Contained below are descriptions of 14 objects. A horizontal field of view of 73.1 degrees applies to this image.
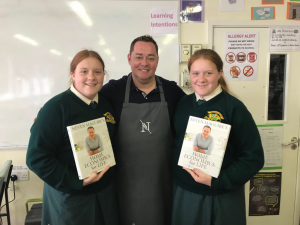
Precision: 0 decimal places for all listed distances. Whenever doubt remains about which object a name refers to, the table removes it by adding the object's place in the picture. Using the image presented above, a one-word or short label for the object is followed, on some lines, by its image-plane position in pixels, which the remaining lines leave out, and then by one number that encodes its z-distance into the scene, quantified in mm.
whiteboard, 1872
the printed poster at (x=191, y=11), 1937
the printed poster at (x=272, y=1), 2004
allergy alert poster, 2021
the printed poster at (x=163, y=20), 1916
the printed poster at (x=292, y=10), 2043
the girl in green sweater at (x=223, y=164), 1070
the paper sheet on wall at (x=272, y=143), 2145
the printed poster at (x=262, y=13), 2006
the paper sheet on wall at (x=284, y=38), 2047
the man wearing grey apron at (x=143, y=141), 1324
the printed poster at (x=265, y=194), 2221
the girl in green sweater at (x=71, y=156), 1010
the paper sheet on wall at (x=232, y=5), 1967
